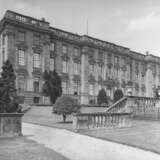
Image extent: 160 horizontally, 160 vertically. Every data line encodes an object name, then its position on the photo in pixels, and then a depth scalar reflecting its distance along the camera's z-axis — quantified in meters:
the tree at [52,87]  39.59
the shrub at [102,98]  47.71
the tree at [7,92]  16.94
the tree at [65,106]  20.78
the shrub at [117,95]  48.95
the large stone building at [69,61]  42.09
